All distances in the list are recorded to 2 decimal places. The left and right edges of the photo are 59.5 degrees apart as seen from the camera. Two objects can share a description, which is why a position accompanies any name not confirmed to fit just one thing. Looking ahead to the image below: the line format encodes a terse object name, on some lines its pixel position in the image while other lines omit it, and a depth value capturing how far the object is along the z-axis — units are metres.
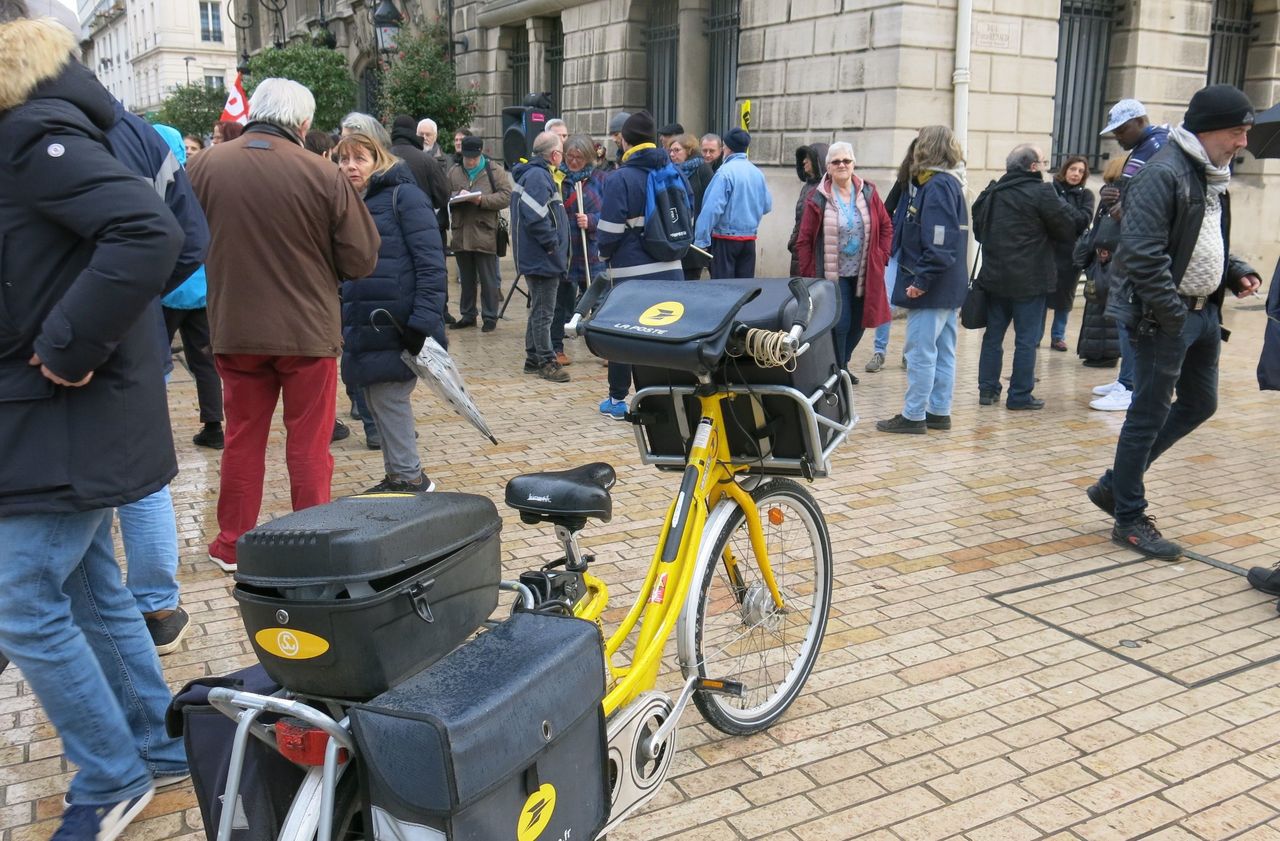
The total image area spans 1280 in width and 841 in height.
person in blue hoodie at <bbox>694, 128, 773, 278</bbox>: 9.27
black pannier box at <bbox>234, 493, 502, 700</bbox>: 2.03
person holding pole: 10.06
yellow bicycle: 2.83
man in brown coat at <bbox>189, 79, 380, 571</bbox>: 4.61
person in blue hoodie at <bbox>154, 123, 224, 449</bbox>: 6.57
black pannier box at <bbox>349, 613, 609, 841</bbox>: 1.88
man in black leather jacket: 4.89
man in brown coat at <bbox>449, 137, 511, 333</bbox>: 11.01
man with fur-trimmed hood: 2.59
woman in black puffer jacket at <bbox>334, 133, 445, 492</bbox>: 5.51
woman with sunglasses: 8.08
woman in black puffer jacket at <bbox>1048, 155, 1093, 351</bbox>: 9.68
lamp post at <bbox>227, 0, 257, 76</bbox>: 31.90
